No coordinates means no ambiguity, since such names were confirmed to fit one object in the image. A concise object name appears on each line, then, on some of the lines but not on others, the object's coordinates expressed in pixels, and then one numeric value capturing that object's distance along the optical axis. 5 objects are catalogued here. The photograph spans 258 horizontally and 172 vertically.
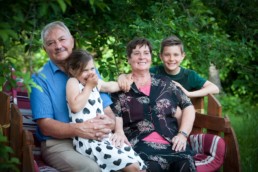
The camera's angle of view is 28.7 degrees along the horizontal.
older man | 3.49
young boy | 4.32
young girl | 3.40
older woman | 3.86
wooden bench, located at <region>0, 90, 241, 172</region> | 3.22
